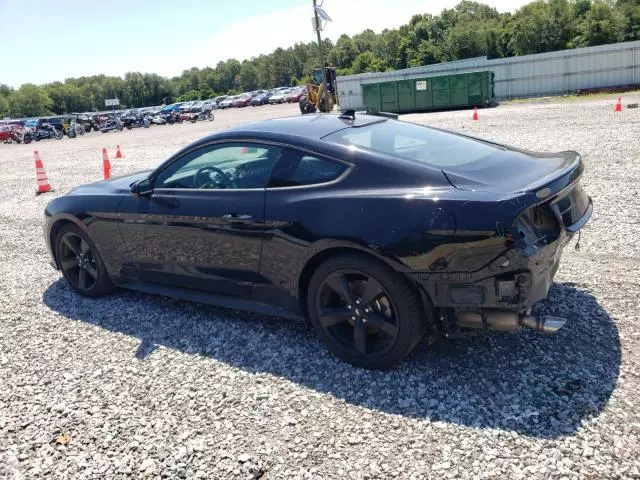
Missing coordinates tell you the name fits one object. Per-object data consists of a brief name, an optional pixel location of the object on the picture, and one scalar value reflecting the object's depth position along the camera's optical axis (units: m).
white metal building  29.38
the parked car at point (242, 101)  65.38
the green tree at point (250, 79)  131.50
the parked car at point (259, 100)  63.62
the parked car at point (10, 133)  37.53
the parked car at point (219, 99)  70.24
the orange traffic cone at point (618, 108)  18.16
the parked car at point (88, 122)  45.69
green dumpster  29.16
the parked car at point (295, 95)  57.72
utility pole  29.94
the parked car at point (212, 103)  64.45
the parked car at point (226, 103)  67.19
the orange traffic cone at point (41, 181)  12.77
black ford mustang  3.08
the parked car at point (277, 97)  60.68
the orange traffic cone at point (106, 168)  13.06
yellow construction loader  30.23
